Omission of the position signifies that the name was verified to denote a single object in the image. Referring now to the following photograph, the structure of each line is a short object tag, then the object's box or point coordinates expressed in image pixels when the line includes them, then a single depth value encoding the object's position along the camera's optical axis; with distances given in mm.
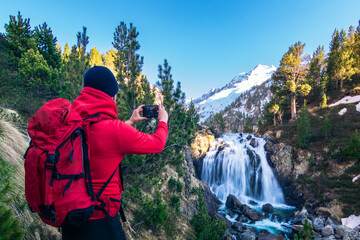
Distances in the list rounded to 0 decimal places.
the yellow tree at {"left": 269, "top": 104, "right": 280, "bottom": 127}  28141
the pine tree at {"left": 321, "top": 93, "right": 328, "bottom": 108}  26203
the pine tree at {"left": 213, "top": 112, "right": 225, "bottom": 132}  58228
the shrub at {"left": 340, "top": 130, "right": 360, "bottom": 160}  15812
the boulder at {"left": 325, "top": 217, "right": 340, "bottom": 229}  13289
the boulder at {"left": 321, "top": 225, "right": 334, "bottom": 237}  12166
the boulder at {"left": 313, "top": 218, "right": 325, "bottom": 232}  12838
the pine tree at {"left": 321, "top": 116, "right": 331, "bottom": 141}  19761
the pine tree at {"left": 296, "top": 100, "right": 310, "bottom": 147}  20942
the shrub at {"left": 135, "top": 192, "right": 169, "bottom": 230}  5789
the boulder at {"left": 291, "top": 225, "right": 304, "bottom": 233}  13308
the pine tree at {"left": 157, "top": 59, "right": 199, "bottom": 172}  5411
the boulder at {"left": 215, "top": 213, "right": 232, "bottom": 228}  13411
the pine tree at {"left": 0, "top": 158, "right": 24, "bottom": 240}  1221
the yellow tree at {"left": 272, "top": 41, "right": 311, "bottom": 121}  25703
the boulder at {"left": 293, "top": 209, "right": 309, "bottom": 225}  14633
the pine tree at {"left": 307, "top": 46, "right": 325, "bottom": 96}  29858
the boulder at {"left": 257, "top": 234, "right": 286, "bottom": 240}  11531
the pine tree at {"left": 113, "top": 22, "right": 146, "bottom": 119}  5082
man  1344
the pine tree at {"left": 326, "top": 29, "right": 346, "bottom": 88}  28203
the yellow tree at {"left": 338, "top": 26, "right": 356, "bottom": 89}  26750
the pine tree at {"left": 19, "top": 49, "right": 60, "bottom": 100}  11422
